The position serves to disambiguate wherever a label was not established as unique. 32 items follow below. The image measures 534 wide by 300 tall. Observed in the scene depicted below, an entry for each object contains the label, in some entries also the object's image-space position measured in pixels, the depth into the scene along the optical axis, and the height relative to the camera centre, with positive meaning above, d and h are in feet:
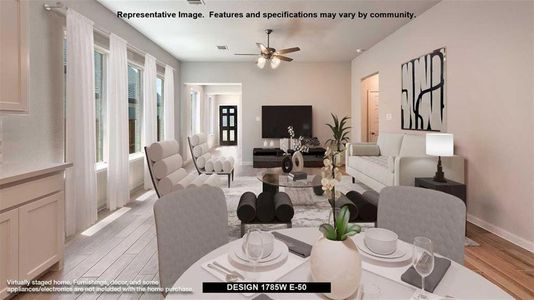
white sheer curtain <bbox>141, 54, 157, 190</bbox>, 18.60 +2.13
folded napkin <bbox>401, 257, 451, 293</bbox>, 3.05 -1.42
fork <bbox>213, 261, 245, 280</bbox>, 3.13 -1.37
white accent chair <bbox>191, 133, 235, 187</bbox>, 17.47 -1.20
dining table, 2.87 -1.44
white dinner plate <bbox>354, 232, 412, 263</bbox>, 3.51 -1.35
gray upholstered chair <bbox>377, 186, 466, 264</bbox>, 4.45 -1.21
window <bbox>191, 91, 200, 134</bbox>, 35.94 +3.72
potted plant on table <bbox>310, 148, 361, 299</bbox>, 2.68 -1.06
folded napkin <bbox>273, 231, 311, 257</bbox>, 3.71 -1.34
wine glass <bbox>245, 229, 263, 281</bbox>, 3.15 -1.12
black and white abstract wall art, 14.30 +2.48
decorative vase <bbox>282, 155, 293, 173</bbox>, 13.78 -1.08
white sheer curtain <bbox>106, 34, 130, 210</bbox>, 14.19 +0.71
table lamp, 11.02 -0.20
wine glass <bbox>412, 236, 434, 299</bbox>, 2.87 -1.14
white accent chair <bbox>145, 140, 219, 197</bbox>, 10.64 -0.99
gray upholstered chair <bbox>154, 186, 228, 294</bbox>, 4.42 -1.34
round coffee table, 11.00 -1.52
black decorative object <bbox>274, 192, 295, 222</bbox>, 9.45 -2.16
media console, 25.84 -1.36
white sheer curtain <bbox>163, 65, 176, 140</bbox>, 23.09 +2.78
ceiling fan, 17.99 +5.24
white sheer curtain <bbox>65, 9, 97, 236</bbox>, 11.00 +0.58
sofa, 12.66 -1.04
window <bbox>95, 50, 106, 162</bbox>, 14.58 +1.88
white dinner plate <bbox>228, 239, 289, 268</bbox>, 3.36 -1.32
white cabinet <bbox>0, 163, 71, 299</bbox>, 6.23 -1.80
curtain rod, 10.39 +4.64
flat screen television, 27.71 +2.00
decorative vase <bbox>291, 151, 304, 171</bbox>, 14.16 -0.93
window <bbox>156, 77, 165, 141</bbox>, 23.44 +2.60
